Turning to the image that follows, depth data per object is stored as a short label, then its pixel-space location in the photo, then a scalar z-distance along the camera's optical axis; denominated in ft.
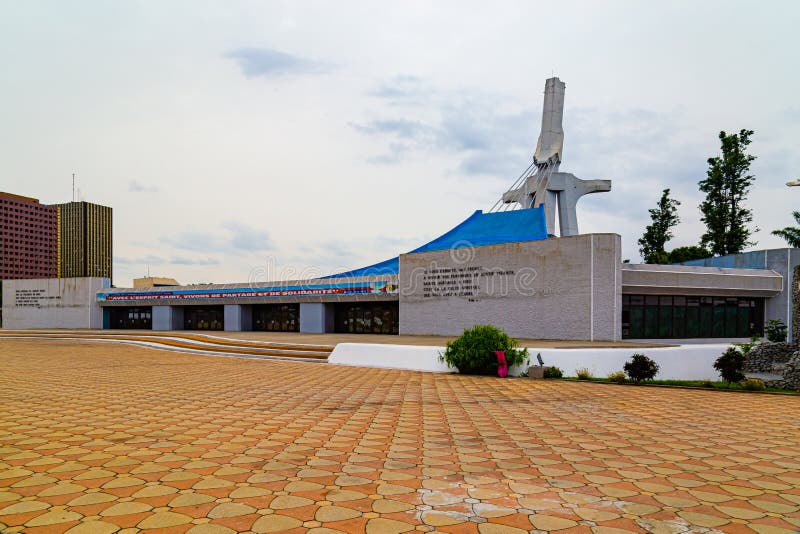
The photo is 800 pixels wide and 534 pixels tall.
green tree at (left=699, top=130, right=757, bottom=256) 119.24
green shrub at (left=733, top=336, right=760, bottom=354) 55.54
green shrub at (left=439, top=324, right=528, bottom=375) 43.50
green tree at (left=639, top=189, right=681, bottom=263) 142.82
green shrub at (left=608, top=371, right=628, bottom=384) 40.47
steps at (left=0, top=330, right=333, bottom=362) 61.67
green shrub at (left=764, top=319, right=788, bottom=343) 67.56
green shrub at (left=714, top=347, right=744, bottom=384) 40.91
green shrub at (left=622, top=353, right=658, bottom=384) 39.86
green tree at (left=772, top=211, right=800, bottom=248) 99.25
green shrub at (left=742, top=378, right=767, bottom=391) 37.81
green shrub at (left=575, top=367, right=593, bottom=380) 41.51
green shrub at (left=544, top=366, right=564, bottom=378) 41.88
